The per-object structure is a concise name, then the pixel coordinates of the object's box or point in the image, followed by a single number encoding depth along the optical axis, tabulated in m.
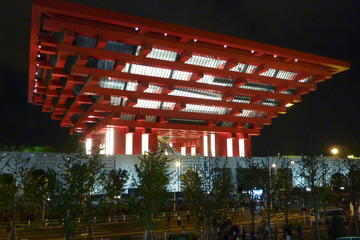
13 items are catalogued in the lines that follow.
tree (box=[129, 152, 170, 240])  22.11
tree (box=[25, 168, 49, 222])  20.61
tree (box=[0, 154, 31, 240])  20.59
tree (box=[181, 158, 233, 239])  23.67
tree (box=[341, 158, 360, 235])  30.77
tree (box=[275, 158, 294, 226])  28.77
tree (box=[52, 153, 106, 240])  20.20
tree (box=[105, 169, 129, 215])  23.00
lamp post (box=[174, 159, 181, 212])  56.22
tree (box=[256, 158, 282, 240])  26.59
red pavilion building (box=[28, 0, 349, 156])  48.91
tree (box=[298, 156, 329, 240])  28.55
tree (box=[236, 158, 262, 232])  28.03
